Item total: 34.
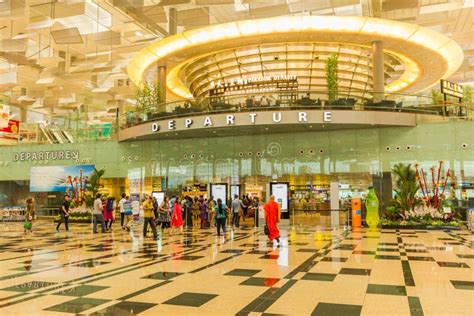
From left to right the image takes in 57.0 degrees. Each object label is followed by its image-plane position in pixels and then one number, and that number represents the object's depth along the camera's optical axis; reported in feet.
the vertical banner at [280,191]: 56.03
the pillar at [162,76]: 63.54
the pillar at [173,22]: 53.57
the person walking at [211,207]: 51.13
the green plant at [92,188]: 61.52
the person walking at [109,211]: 46.26
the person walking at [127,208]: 49.42
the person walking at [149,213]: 39.04
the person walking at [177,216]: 43.68
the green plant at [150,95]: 62.03
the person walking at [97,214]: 42.91
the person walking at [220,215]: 40.19
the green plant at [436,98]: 53.47
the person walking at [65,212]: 45.96
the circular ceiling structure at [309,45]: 53.06
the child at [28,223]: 42.60
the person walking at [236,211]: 48.73
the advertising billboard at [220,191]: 59.93
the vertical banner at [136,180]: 64.80
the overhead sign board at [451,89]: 53.06
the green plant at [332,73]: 53.21
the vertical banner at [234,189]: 59.88
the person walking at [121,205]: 49.54
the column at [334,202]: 52.13
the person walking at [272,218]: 31.63
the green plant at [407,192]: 46.68
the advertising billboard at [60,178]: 67.92
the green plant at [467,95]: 53.11
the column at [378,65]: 56.65
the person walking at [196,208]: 52.74
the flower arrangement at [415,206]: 45.65
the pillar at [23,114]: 110.15
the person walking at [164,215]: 44.88
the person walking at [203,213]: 48.54
